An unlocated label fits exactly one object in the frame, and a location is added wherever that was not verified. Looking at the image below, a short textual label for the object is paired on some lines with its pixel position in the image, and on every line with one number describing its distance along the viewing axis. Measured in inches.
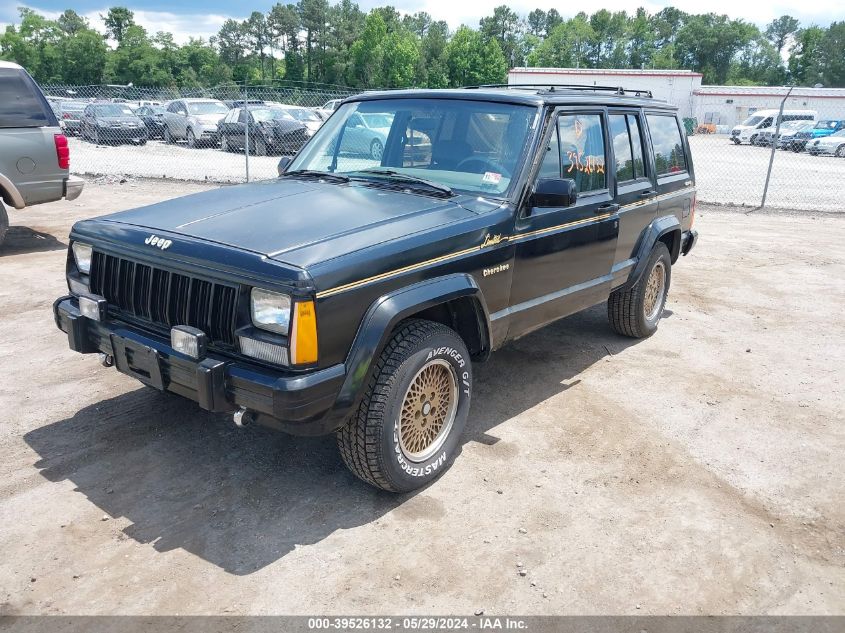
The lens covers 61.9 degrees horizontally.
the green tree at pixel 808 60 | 4089.6
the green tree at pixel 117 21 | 4690.0
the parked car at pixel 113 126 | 885.2
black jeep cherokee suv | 123.7
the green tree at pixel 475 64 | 3211.1
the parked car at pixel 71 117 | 982.4
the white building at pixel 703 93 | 2106.3
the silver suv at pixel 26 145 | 329.4
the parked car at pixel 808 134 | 1328.6
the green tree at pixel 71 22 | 4616.1
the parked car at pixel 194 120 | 849.5
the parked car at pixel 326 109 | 852.6
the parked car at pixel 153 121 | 924.4
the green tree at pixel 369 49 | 3499.0
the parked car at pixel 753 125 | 1572.8
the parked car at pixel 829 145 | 1213.1
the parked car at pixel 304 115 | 826.5
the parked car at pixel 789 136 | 1358.3
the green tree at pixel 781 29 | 5679.1
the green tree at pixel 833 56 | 3964.1
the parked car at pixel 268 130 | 749.9
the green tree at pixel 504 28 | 4714.8
